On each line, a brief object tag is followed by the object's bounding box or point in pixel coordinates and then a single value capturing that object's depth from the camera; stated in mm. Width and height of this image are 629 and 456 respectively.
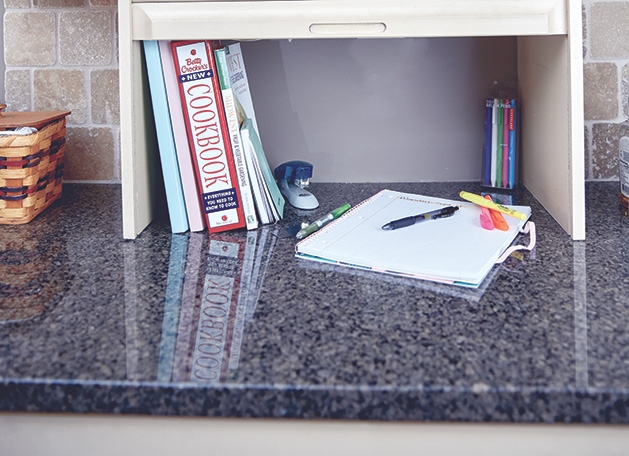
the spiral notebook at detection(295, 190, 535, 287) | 869
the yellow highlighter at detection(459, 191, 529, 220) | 1040
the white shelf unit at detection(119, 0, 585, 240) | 949
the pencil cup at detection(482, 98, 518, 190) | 1241
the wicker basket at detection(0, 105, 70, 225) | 1056
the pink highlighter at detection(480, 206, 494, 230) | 1011
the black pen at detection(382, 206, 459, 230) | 1019
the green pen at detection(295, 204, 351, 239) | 1031
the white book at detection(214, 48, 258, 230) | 1032
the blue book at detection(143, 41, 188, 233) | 1011
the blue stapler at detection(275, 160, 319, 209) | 1205
